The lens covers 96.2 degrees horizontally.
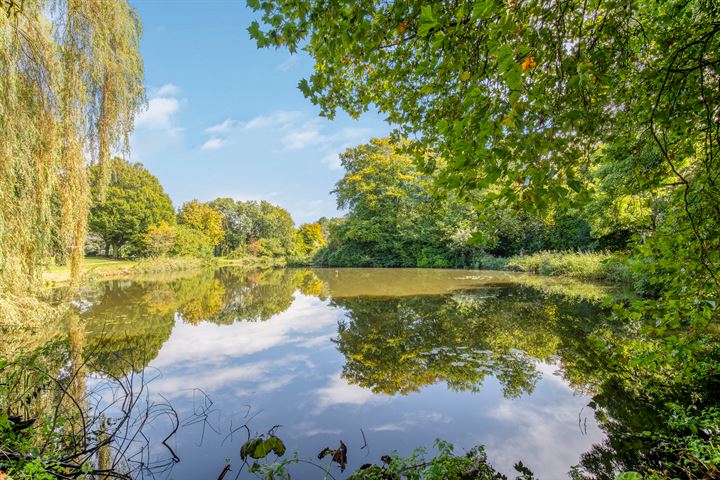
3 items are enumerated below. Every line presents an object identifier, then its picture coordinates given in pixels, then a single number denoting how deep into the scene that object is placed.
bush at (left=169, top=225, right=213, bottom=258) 31.92
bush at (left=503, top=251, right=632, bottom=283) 13.59
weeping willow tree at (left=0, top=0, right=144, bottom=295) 5.14
